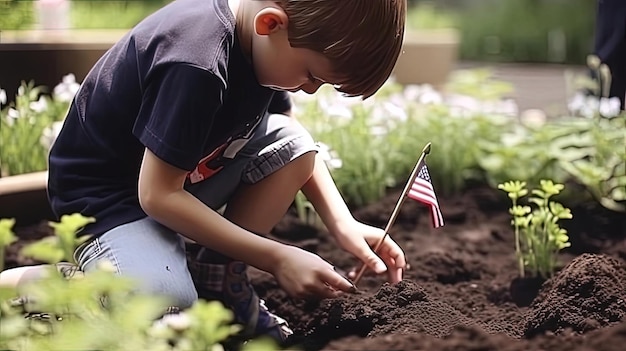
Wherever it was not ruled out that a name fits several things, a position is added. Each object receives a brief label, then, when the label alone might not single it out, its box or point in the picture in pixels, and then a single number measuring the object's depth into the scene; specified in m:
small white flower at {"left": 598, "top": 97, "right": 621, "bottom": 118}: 3.21
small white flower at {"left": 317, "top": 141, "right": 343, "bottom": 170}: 2.35
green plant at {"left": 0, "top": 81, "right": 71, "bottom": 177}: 2.82
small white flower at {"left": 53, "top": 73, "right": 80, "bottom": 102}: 2.96
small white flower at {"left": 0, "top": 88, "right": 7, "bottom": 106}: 2.68
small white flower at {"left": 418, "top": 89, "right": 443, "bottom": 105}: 3.65
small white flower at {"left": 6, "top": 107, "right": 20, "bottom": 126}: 2.80
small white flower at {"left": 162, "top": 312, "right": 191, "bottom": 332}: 1.31
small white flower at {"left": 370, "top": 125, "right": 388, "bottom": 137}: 3.31
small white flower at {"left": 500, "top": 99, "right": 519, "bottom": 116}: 3.85
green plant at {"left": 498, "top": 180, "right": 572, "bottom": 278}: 2.24
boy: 1.72
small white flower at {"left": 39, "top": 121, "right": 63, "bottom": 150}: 2.77
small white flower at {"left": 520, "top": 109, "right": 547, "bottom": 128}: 3.61
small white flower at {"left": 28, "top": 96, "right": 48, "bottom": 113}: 2.88
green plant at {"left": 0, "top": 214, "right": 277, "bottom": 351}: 1.05
